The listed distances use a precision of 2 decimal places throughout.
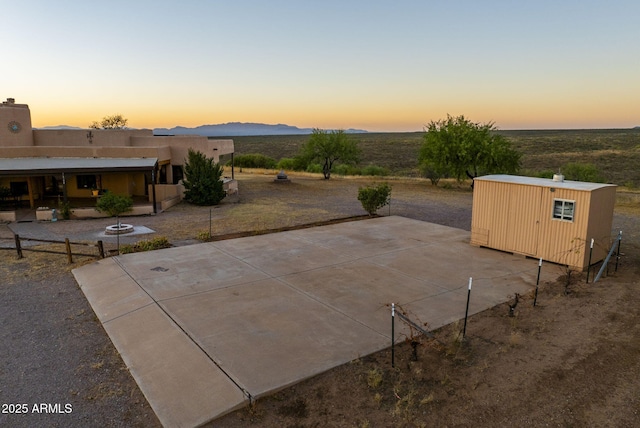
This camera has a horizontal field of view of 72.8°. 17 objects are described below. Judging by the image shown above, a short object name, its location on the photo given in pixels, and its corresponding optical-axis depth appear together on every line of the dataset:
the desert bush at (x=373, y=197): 20.64
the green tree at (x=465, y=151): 31.83
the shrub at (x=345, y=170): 46.62
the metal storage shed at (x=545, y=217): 12.27
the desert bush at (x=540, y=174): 33.75
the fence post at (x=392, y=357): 7.08
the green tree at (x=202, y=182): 25.09
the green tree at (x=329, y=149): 40.00
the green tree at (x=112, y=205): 20.95
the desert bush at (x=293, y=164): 45.71
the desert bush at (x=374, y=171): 45.69
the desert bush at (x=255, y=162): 54.53
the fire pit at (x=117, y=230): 17.25
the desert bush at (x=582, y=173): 32.47
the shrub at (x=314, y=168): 47.03
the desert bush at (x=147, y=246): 14.21
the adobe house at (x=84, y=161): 22.33
